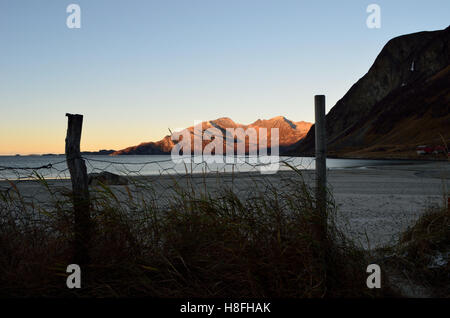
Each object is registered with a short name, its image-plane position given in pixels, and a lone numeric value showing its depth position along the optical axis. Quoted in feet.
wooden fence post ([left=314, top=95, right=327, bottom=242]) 12.79
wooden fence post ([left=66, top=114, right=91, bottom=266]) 12.50
